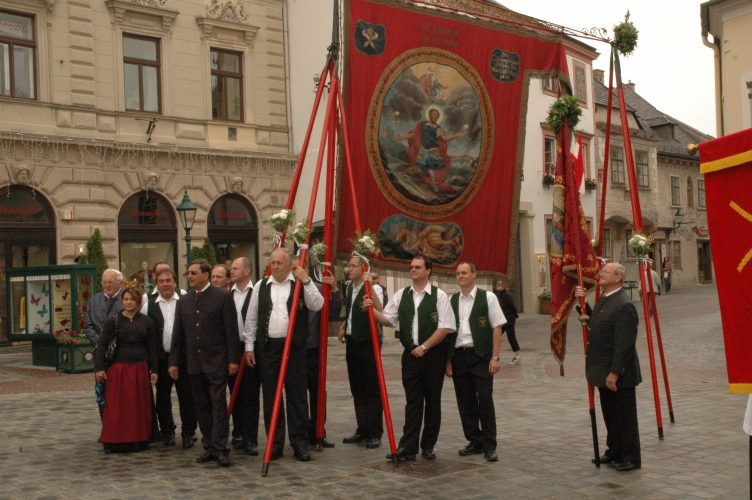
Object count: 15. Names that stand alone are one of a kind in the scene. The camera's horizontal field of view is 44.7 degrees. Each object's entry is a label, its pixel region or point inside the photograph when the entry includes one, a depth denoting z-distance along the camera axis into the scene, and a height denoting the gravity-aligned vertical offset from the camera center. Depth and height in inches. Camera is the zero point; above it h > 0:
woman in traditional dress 369.1 -32.9
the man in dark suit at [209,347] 346.3 -20.7
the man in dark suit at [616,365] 314.3 -30.0
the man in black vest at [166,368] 382.9 -31.6
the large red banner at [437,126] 377.1 +68.2
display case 746.2 -3.7
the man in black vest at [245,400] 360.5 -43.3
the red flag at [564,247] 364.1 +13.5
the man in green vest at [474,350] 346.0 -25.2
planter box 709.9 -47.8
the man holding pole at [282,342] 348.5 -20.0
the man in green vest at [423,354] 339.9 -25.8
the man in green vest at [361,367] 374.9 -33.1
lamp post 783.7 +74.1
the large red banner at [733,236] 201.0 +8.7
